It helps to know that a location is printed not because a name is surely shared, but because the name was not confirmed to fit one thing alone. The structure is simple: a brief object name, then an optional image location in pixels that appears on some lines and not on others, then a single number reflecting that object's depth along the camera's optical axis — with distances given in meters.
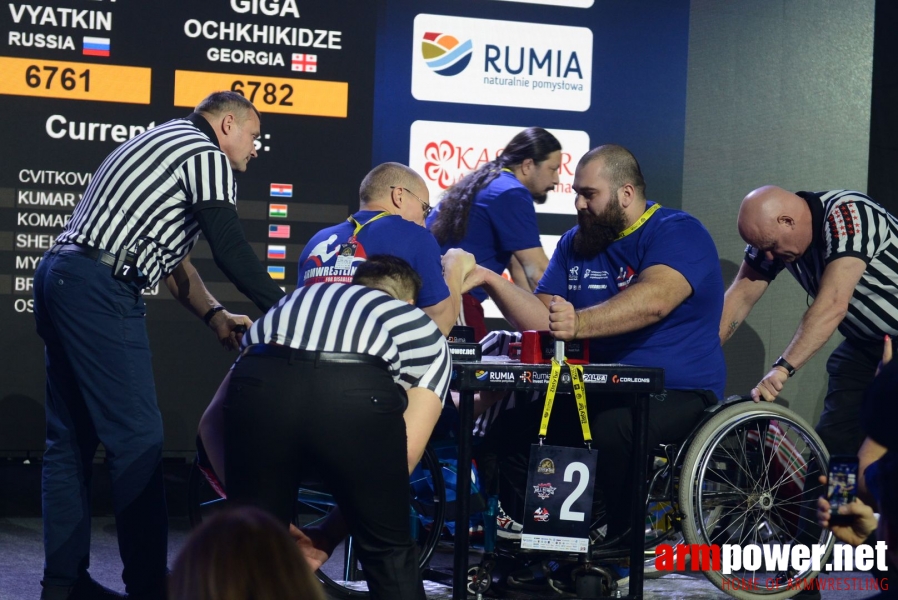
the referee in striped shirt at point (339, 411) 4.34
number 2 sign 5.63
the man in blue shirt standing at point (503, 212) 8.31
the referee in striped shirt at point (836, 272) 6.63
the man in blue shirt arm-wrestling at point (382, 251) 6.12
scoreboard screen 8.48
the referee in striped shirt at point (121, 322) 5.73
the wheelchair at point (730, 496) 5.90
